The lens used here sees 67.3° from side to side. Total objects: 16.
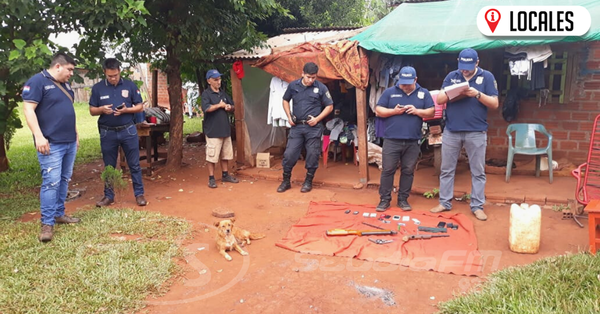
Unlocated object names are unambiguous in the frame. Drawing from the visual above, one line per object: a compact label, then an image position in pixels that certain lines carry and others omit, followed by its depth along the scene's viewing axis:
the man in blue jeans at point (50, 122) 4.52
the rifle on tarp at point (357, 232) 4.91
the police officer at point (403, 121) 5.48
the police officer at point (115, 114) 5.68
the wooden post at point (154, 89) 10.84
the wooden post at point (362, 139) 6.82
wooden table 7.87
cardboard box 8.30
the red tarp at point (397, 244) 4.23
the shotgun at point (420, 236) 4.75
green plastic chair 6.67
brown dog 4.46
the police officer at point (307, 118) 6.61
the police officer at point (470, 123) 5.10
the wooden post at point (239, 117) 7.95
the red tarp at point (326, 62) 6.69
